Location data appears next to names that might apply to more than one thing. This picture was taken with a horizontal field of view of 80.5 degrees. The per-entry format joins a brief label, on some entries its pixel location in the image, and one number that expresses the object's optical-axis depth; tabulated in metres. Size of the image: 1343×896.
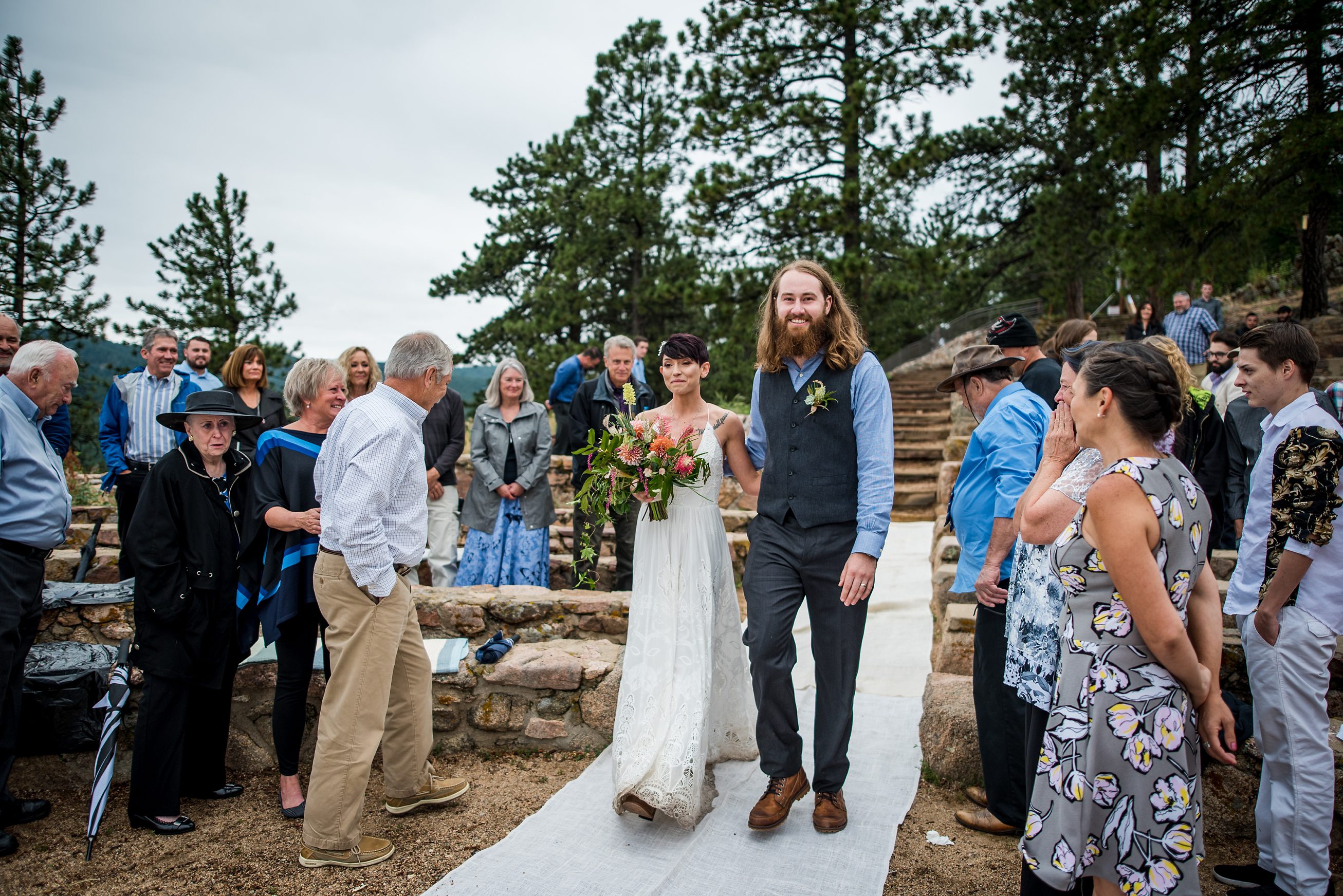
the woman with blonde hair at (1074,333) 4.55
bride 3.15
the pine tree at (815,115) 14.35
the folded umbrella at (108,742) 3.15
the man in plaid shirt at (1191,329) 10.34
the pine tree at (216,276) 18.05
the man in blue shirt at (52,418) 4.15
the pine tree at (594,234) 18.23
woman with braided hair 1.91
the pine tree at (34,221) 13.97
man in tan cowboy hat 2.99
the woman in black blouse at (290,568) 3.40
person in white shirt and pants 2.63
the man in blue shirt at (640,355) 7.37
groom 3.12
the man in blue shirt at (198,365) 5.86
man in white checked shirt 2.99
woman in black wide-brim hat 3.32
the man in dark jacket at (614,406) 6.00
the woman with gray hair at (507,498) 5.96
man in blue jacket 5.47
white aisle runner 2.85
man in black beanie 3.60
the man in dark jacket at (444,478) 6.25
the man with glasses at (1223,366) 6.41
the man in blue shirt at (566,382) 7.71
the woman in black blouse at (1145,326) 10.53
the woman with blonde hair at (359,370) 5.43
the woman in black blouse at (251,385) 5.61
